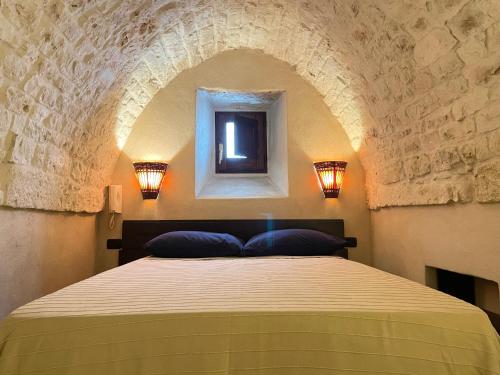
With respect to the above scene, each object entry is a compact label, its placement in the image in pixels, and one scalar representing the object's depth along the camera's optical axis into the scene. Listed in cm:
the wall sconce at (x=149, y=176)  282
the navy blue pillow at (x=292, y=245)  245
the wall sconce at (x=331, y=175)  286
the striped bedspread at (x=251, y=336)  95
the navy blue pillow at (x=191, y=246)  240
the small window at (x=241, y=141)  342
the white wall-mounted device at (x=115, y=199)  284
